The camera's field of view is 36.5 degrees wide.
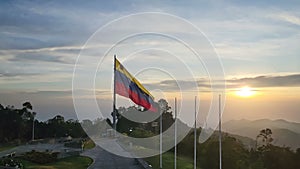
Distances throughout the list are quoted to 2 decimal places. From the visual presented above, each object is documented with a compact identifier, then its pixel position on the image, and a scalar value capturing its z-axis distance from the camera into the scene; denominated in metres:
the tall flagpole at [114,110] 16.12
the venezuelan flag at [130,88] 17.75
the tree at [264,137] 34.55
